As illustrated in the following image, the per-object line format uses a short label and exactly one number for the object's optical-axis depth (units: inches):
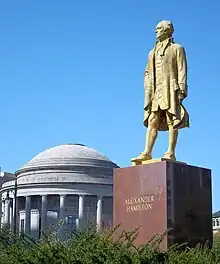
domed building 3088.1
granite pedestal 520.1
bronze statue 569.6
